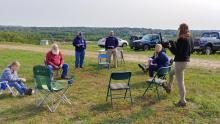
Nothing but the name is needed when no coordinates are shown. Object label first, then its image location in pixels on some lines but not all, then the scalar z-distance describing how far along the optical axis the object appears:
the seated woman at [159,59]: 5.67
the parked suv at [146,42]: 15.25
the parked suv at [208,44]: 13.09
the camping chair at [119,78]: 4.35
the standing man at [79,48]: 7.83
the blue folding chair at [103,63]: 7.70
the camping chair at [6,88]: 4.92
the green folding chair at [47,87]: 4.29
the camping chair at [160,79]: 4.74
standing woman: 4.13
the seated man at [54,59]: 6.28
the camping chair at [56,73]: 6.56
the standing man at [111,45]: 8.17
